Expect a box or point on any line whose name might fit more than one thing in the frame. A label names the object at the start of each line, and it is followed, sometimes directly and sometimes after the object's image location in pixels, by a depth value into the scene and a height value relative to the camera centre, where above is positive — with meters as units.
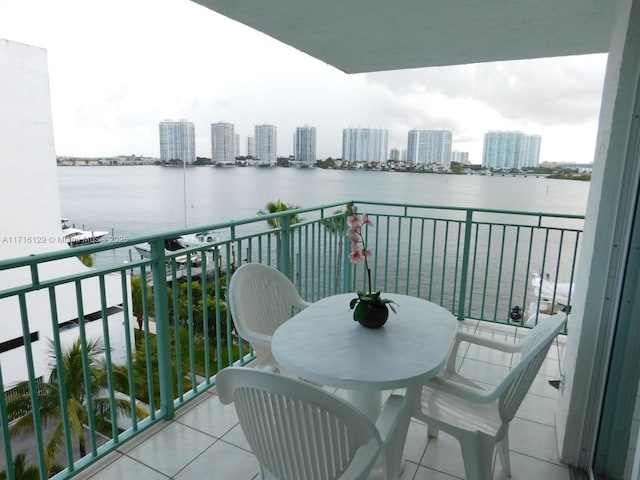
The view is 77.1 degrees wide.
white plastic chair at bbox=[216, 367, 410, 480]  1.06 -0.71
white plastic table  1.44 -0.72
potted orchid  1.76 -0.58
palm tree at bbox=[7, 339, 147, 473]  7.98 -5.64
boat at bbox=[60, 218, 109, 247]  31.54 -5.90
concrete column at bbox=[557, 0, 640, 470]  1.64 -0.29
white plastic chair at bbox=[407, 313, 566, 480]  1.48 -1.00
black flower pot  1.79 -0.64
